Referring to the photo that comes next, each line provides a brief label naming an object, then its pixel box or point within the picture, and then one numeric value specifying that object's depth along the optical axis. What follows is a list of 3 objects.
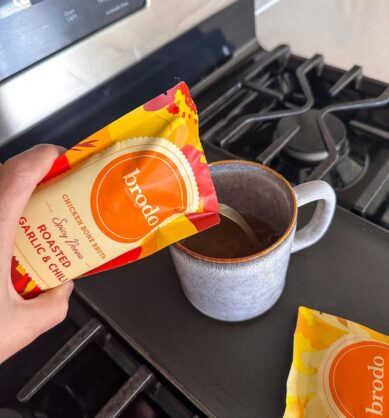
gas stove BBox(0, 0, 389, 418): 0.36
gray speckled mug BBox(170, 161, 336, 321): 0.32
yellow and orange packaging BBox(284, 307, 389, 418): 0.32
